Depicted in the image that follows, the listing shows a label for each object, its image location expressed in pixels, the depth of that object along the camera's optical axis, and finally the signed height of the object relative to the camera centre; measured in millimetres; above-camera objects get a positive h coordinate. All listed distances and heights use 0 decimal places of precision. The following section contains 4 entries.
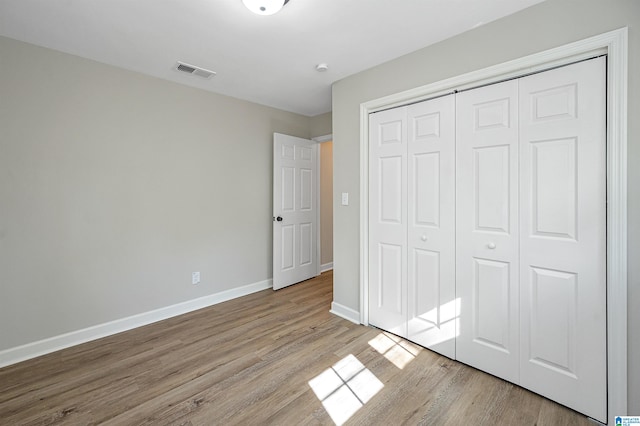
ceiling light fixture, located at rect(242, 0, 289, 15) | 1643 +1237
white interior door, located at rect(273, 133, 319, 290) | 3828 +24
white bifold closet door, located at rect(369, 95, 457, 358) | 2199 -101
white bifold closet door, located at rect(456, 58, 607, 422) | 1604 -139
